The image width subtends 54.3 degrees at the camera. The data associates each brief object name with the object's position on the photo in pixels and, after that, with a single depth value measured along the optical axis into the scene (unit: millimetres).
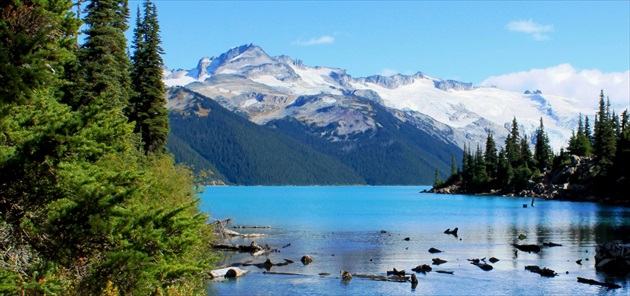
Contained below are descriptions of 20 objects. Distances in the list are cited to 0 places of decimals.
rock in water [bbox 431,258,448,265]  56694
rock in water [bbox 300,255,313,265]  57375
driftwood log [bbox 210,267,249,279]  48362
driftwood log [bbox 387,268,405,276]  50031
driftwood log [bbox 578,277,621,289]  43341
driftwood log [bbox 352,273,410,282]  48312
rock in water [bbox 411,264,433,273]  52438
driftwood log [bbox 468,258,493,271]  53256
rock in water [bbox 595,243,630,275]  49947
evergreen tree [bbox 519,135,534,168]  196000
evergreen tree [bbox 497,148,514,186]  197375
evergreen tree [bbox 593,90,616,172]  148750
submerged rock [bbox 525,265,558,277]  49281
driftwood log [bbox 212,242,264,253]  64562
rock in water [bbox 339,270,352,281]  48781
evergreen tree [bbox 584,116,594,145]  177900
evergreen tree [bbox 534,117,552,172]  191675
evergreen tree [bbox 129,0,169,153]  63812
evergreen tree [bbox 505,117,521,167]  198875
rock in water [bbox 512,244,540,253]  64625
